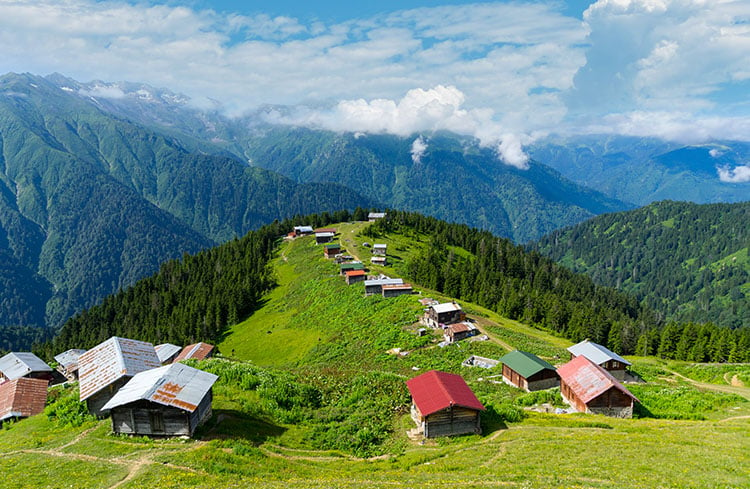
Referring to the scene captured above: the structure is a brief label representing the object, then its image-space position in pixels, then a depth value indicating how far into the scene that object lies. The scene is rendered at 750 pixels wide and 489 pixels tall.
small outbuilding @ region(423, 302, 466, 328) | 81.81
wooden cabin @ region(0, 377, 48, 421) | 50.53
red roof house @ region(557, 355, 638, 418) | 44.53
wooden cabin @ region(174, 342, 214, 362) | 80.05
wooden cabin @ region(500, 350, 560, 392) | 54.19
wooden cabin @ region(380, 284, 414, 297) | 102.50
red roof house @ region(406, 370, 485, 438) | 35.69
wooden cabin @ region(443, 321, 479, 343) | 75.38
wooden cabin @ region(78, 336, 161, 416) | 38.44
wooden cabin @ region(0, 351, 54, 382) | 82.56
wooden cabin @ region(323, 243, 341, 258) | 138.38
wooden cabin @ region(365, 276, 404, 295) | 103.94
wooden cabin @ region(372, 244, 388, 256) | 142.12
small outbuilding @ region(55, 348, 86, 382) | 89.65
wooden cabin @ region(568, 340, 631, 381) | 62.84
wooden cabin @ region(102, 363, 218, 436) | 31.20
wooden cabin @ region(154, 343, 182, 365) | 86.19
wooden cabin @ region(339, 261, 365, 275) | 119.12
